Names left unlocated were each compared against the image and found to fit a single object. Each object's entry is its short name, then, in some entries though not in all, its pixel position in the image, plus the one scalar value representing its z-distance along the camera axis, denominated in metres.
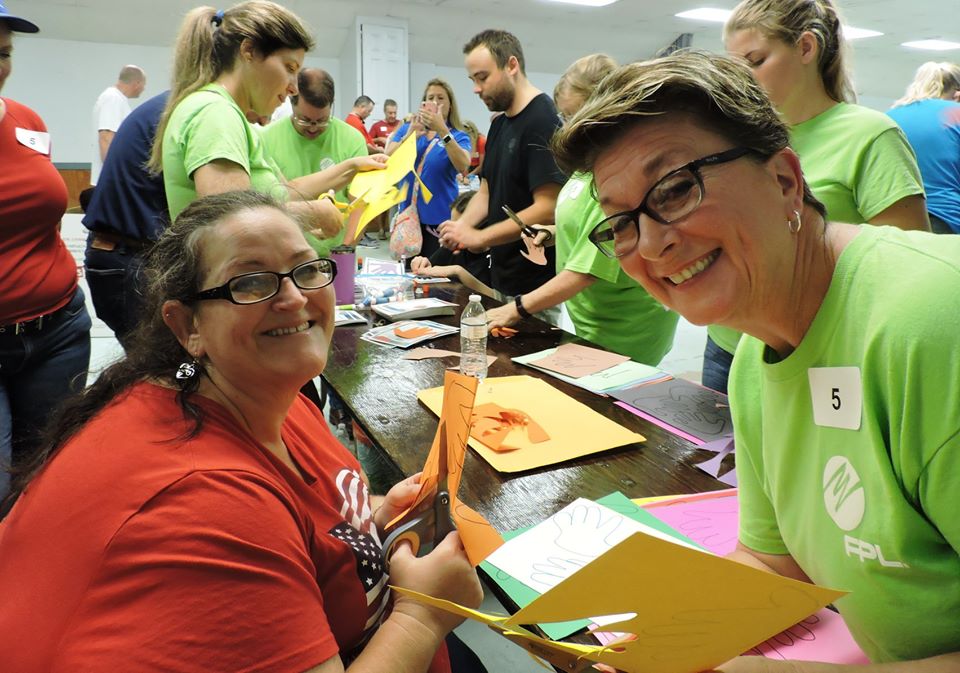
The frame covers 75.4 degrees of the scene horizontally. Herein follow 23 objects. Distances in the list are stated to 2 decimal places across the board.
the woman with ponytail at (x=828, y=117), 1.61
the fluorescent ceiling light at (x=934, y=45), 11.66
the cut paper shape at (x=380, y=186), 2.44
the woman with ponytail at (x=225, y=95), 1.77
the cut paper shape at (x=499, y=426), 1.39
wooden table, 1.17
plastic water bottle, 1.85
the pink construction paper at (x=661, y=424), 1.41
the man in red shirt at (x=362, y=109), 9.17
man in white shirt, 6.79
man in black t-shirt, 2.90
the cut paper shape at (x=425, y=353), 2.04
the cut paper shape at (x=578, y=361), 1.85
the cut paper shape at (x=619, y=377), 1.71
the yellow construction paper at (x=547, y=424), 1.32
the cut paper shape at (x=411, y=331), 2.27
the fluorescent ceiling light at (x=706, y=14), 10.24
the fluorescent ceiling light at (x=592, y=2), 9.93
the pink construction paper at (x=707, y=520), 1.05
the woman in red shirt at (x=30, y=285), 1.71
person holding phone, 4.41
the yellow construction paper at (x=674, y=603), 0.60
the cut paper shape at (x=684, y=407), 1.45
